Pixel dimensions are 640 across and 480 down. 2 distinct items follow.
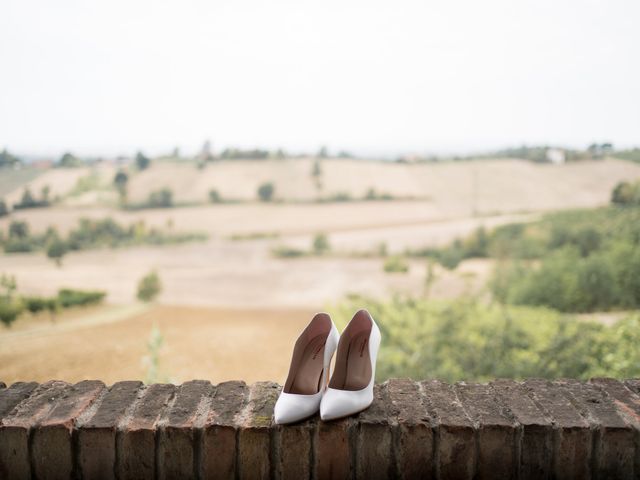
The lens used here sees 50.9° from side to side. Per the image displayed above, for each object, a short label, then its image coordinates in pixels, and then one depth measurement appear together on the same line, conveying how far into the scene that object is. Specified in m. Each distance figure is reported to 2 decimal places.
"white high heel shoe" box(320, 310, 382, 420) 1.35
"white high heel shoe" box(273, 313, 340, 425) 1.36
